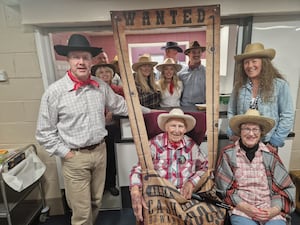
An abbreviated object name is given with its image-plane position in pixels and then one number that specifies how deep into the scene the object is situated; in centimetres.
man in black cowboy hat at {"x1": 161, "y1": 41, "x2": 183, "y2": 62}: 187
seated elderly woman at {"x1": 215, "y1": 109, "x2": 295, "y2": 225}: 147
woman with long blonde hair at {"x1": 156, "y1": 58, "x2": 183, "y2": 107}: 185
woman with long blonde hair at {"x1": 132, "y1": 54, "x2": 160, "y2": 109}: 178
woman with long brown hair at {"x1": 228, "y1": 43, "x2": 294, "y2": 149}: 158
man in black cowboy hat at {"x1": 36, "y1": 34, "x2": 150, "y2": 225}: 155
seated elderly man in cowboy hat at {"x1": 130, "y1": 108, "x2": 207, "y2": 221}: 162
